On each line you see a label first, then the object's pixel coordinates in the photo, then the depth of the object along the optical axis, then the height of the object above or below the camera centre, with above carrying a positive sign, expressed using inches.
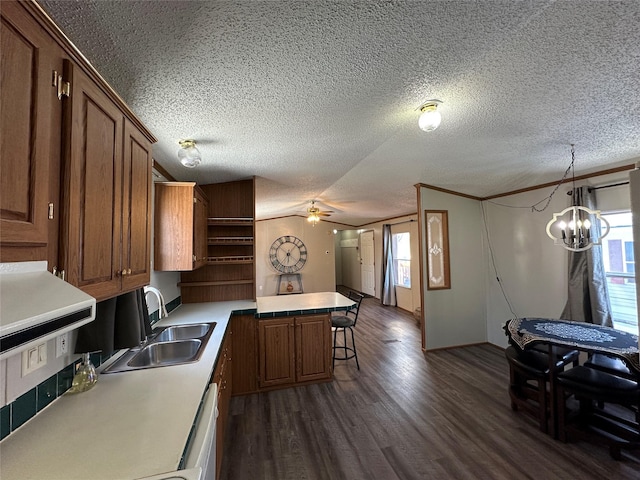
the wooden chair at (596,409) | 75.6 -51.9
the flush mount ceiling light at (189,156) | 77.5 +28.8
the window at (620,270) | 110.7 -9.3
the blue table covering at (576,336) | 76.0 -28.9
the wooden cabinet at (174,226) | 92.4 +10.4
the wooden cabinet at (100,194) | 33.6 +9.5
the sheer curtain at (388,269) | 270.7 -17.1
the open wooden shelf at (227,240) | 127.3 +7.1
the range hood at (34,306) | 20.8 -4.4
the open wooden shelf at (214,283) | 126.5 -13.5
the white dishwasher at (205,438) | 34.9 -26.1
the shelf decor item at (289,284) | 286.7 -32.2
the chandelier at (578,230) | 97.2 +7.6
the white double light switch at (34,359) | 38.7 -15.1
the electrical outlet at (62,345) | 45.9 -15.3
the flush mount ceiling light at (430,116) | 73.5 +37.2
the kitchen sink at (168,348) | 62.6 -25.2
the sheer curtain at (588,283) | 114.3 -15.1
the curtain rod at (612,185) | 110.7 +26.9
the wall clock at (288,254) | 288.5 -0.1
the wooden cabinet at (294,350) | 113.7 -41.8
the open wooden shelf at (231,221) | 127.7 +16.3
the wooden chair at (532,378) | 88.8 -45.9
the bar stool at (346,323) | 136.6 -35.9
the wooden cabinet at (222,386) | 67.9 -40.2
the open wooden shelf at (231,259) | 124.4 -2.2
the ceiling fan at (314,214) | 196.9 +29.7
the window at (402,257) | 252.5 -5.4
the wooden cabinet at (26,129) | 25.5 +13.6
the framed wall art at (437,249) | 159.6 +1.3
